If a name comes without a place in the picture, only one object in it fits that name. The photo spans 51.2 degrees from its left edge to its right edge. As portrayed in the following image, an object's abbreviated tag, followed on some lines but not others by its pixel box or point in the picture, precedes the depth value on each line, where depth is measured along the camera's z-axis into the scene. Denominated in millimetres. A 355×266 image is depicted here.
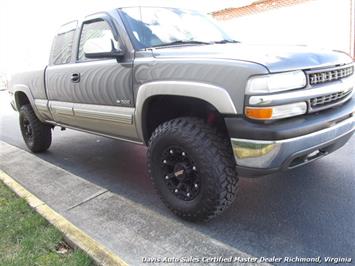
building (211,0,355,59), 11164
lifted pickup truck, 2479
